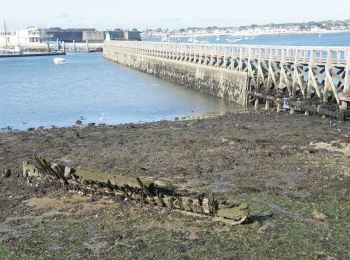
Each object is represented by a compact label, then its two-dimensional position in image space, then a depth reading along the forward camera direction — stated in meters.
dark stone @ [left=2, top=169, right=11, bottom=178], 18.06
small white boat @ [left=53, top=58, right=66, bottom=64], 104.00
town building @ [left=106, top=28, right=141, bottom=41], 189.36
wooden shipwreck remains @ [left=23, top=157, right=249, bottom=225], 12.88
